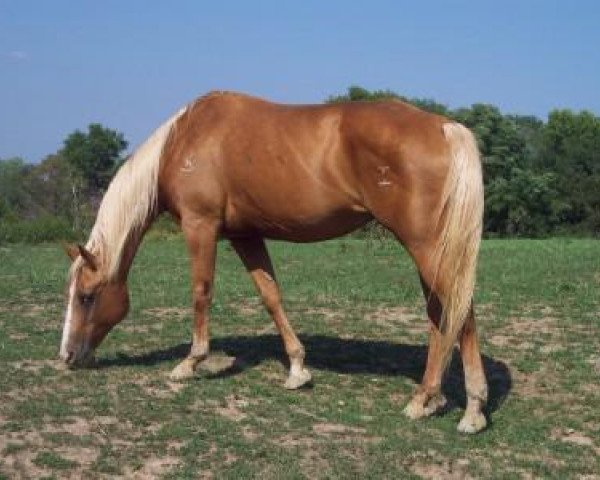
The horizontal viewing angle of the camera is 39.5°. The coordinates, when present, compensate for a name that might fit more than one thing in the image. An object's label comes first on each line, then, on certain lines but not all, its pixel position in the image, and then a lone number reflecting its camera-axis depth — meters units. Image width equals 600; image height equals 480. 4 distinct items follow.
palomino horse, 5.50
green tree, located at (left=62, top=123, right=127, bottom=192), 64.44
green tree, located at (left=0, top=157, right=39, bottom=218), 40.78
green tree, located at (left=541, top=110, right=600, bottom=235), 48.62
